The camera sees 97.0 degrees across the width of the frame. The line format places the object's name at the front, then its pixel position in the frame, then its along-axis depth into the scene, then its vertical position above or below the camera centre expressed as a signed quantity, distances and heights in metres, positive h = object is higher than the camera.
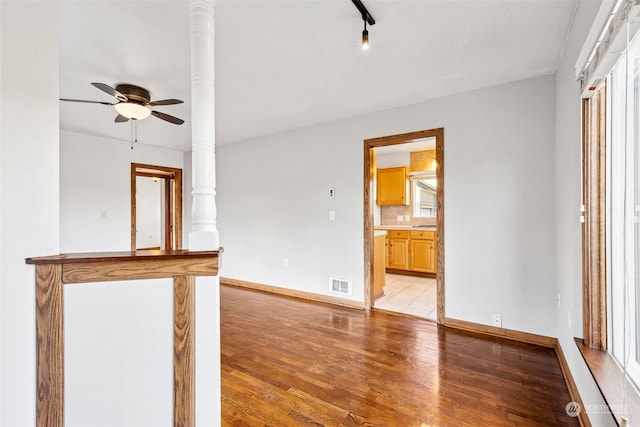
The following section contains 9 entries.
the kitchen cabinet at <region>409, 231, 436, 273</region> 5.12 -0.70
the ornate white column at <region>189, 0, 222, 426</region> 1.30 +0.06
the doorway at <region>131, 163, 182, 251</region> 7.44 +0.04
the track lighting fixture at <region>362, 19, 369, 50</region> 1.71 +1.07
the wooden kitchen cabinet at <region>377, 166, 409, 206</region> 5.84 +0.57
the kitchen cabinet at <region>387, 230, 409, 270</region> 5.41 -0.70
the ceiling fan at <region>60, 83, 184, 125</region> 2.59 +1.04
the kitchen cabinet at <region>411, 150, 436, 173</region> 5.63 +1.07
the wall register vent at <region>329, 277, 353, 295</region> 3.68 -0.96
